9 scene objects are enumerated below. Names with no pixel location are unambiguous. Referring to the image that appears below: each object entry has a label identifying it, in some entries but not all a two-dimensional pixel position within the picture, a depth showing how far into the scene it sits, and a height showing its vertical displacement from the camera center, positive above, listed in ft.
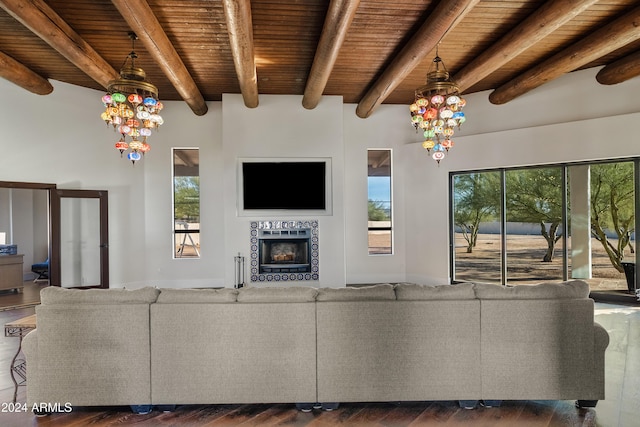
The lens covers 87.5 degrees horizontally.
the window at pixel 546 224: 19.16 -0.64
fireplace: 21.86 -2.35
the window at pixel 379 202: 24.84 +0.97
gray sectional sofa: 8.27 -3.31
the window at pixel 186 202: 23.79 +1.05
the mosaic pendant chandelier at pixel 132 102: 13.93 +4.89
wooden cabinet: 21.89 -3.57
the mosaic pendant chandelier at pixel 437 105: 14.46 +4.93
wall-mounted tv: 21.63 +2.01
